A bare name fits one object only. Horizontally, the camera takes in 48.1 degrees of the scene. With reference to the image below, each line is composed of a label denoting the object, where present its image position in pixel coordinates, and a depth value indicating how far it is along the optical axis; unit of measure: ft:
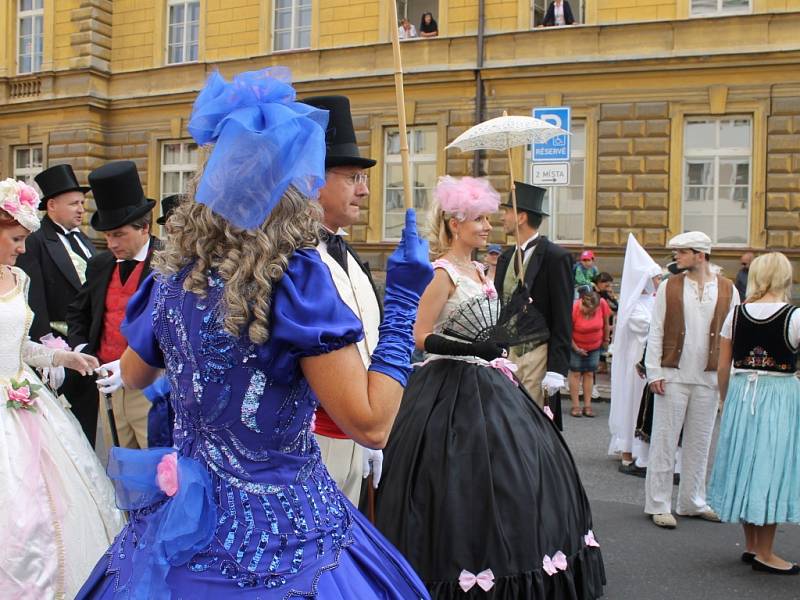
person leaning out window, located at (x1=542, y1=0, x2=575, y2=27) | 56.90
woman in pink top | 34.76
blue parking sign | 33.86
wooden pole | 7.57
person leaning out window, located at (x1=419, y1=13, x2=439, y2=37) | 60.95
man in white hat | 19.79
